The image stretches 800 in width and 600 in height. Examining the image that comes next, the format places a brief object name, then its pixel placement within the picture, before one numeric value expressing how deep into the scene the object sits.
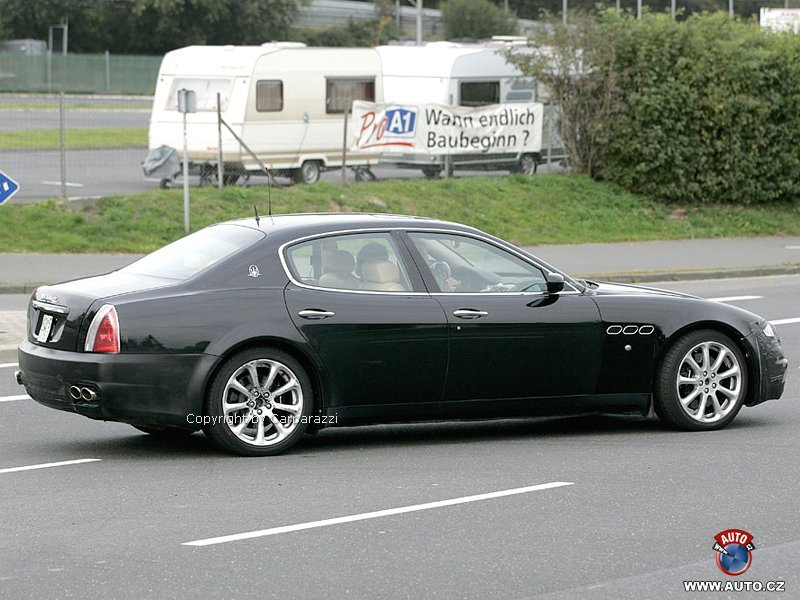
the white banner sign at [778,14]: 69.81
